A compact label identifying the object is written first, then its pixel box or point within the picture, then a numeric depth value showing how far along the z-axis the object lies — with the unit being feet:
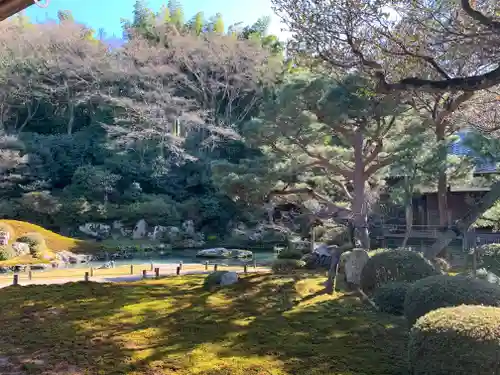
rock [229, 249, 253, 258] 67.87
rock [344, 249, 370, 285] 26.16
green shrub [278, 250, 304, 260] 39.17
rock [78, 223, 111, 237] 82.72
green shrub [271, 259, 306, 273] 36.45
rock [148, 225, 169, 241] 81.97
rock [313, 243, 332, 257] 39.03
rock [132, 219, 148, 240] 83.25
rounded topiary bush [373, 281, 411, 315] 18.62
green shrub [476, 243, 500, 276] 30.71
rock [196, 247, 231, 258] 70.23
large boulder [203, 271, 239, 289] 25.04
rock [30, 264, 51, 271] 50.62
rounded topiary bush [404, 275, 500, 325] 13.10
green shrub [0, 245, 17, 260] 52.85
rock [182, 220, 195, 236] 84.17
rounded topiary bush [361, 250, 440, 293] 21.08
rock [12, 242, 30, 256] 55.98
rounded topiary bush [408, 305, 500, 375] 9.30
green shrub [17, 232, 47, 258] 57.67
